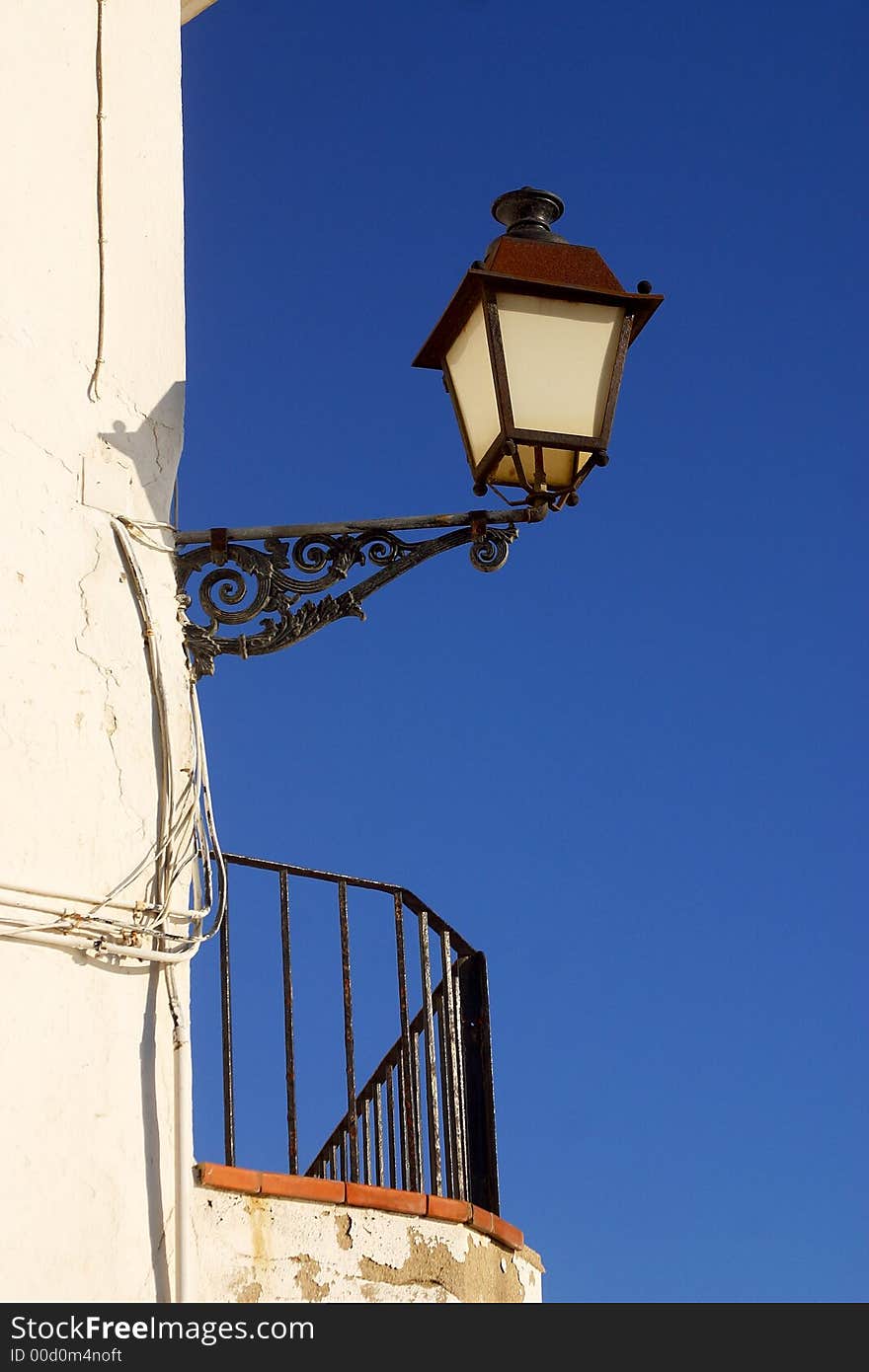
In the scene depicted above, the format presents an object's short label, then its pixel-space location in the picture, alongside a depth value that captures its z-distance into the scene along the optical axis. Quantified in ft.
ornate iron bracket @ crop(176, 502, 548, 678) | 14.80
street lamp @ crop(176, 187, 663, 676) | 14.25
